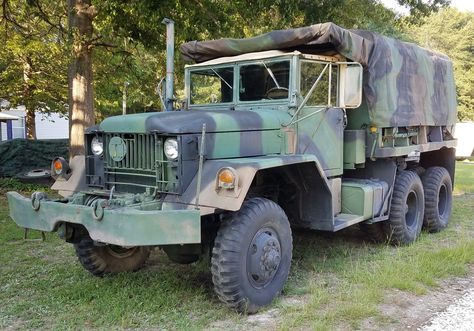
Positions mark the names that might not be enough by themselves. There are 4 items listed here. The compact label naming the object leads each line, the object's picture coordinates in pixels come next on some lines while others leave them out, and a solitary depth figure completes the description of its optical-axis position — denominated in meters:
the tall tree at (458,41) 32.91
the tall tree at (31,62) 12.14
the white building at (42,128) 26.30
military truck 4.22
